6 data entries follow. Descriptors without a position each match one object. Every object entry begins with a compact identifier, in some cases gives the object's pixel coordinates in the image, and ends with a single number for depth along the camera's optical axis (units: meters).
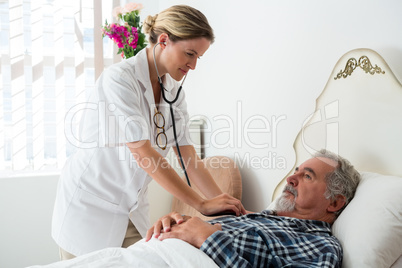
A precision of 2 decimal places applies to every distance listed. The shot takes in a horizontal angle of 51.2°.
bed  1.21
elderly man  1.23
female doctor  1.47
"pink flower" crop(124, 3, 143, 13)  2.60
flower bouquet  2.59
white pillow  1.20
